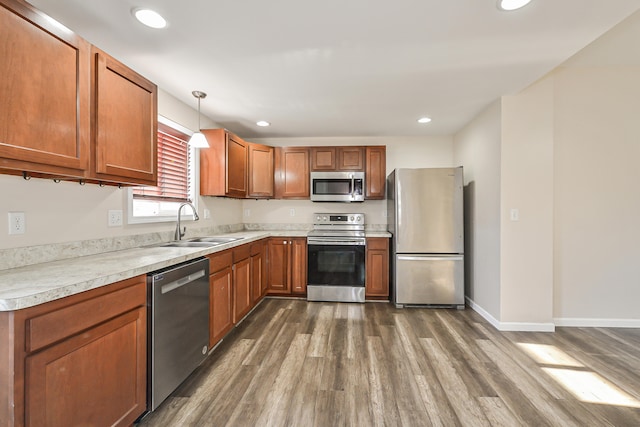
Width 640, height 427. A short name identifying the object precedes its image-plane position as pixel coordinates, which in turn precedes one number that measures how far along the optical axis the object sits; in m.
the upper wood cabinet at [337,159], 3.93
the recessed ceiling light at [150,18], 1.50
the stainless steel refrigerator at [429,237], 3.25
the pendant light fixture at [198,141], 2.44
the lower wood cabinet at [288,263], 3.64
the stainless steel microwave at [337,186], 3.85
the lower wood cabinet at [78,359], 0.91
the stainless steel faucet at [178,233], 2.52
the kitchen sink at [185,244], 2.35
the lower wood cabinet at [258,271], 3.06
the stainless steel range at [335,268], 3.50
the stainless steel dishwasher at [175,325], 1.49
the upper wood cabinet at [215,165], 3.05
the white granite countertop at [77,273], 0.96
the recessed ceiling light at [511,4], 1.41
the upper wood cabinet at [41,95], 1.11
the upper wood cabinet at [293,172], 3.99
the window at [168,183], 2.29
